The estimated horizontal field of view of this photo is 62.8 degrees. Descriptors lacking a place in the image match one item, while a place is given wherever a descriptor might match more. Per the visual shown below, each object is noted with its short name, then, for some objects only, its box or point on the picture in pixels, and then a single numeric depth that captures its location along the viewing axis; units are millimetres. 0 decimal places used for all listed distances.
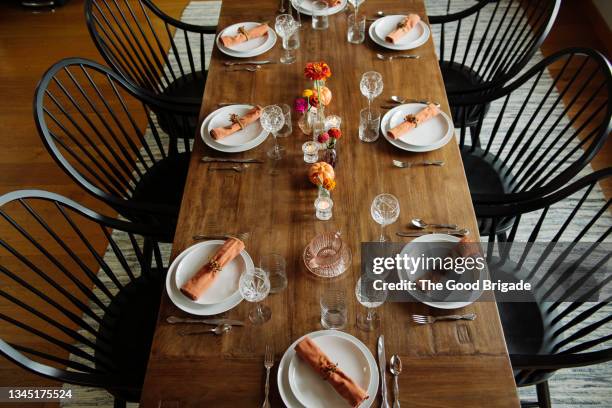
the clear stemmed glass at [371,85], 1826
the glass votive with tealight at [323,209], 1521
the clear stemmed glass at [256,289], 1330
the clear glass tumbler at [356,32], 2123
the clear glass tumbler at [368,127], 1747
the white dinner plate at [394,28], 2076
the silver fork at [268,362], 1202
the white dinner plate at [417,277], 1315
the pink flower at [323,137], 1600
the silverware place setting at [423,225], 1484
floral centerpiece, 1688
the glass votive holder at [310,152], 1679
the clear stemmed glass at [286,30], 2068
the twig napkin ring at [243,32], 2129
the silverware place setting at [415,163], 1663
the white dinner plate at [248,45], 2084
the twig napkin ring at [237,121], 1783
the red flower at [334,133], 1600
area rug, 1977
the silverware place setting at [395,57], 2051
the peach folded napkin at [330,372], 1156
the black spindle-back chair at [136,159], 1696
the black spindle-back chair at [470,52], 2037
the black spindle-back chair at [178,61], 2055
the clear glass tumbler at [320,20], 2229
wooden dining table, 1207
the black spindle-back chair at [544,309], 1313
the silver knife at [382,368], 1170
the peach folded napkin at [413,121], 1724
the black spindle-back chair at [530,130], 1663
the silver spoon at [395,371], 1176
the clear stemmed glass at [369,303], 1301
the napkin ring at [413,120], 1751
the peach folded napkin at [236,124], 1745
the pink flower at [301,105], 1688
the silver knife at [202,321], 1320
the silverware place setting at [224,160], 1705
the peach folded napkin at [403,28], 2074
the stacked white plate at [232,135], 1731
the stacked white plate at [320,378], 1179
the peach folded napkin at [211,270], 1364
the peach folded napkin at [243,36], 2111
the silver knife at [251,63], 2064
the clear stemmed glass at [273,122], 1690
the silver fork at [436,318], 1300
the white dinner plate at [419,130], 1704
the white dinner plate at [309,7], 2260
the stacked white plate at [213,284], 1350
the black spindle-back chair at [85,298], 1406
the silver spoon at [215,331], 1303
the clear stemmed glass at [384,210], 1463
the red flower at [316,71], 1706
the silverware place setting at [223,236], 1499
